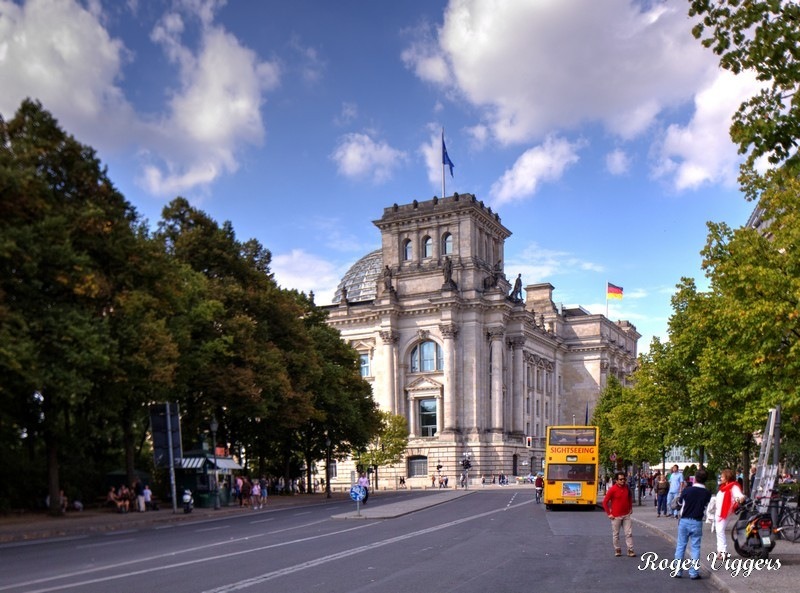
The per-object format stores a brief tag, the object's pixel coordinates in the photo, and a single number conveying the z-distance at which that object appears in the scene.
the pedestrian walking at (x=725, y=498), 18.14
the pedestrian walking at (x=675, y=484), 36.62
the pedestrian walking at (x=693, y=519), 16.45
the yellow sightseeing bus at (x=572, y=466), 45.44
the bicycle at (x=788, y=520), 21.34
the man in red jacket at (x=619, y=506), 20.25
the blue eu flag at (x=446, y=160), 102.88
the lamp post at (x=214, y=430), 47.09
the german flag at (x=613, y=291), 132.25
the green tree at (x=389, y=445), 92.69
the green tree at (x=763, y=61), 13.36
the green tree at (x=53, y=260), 31.25
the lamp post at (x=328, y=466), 69.28
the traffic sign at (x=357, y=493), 38.59
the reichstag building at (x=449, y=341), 105.00
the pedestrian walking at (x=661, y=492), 39.09
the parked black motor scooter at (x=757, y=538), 17.88
